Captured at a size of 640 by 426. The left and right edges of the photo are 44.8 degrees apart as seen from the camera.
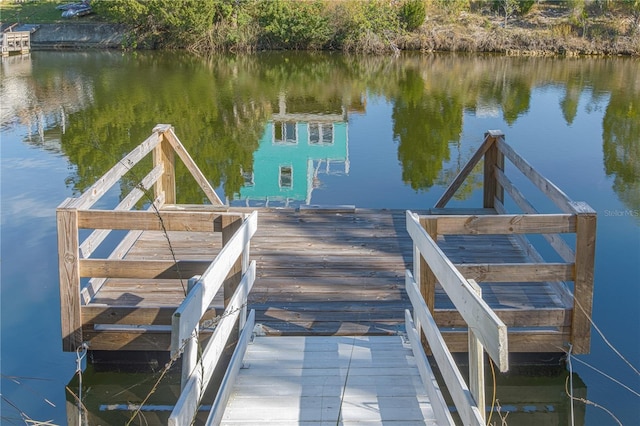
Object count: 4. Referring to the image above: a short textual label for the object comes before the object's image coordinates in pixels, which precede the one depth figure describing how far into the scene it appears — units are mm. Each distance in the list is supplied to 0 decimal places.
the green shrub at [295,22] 36188
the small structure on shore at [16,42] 35094
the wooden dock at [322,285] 3709
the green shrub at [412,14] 37000
